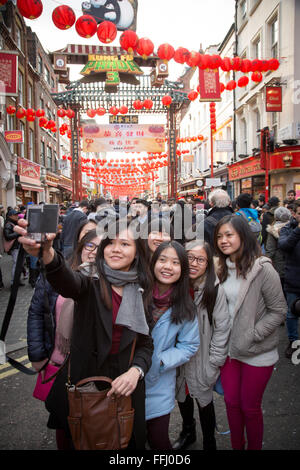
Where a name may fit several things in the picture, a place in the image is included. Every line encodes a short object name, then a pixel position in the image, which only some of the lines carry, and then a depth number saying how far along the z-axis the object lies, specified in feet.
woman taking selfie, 5.21
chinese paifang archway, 52.06
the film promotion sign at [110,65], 38.91
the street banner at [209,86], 33.35
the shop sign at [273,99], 39.60
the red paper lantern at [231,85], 31.78
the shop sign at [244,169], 47.01
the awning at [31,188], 62.24
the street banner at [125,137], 52.49
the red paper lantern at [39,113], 38.64
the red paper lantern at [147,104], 42.04
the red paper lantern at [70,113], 43.08
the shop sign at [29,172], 58.95
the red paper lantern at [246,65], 25.82
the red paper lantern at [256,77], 28.35
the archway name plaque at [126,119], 55.72
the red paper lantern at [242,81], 29.66
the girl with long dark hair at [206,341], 7.00
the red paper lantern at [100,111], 42.96
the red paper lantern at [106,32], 19.05
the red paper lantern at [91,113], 43.46
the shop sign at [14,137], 46.77
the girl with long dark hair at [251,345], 6.85
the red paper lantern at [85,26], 18.16
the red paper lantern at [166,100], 39.87
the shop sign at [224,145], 51.57
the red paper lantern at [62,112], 41.59
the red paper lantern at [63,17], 17.10
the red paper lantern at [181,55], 22.92
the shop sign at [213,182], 45.85
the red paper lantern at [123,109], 44.14
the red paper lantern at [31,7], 15.69
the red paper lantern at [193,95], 35.45
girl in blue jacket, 6.22
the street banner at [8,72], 28.45
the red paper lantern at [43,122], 42.73
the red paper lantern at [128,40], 20.38
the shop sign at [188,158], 69.62
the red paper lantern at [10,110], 39.83
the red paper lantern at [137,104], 41.77
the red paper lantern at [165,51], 22.34
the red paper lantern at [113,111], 43.39
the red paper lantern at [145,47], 21.14
